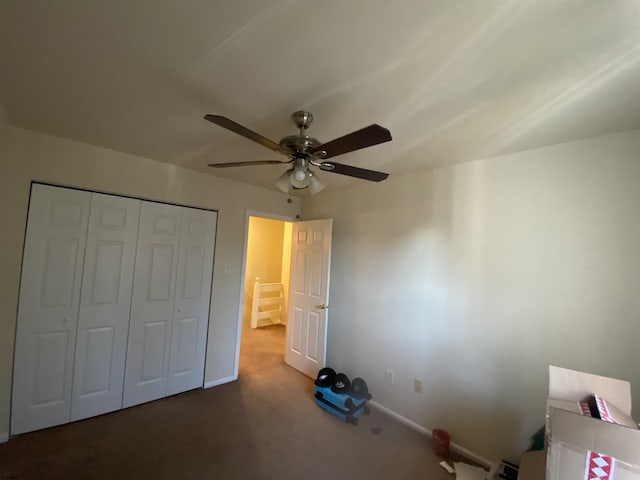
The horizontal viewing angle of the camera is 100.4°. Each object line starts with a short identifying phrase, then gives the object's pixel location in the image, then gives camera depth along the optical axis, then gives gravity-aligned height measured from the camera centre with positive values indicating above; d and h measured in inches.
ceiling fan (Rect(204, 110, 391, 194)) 48.2 +22.6
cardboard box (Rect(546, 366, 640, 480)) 37.2 -25.5
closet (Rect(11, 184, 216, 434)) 86.5 -22.4
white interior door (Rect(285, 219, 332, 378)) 129.9 -20.4
